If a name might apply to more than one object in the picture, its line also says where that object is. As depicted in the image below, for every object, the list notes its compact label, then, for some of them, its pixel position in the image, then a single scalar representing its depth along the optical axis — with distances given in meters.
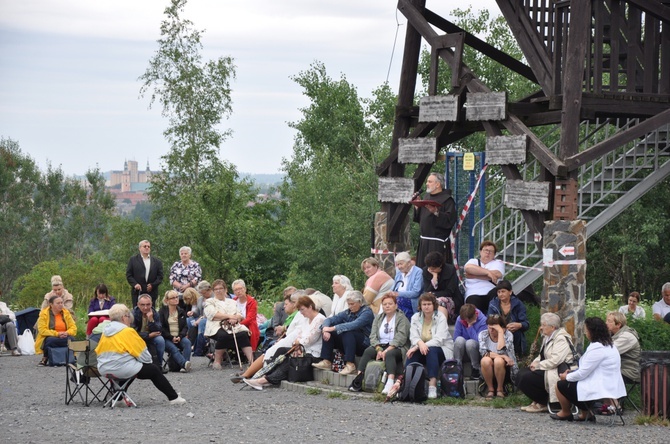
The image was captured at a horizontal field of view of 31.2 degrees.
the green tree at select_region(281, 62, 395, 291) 34.09
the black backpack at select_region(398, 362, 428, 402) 13.94
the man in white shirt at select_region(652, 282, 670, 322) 18.23
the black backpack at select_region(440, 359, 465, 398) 14.06
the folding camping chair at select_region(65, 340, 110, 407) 14.17
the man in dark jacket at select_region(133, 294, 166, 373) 16.91
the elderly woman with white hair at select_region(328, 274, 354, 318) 16.06
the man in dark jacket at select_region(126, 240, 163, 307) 19.53
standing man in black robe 16.86
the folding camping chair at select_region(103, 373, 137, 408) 13.81
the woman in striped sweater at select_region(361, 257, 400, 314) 16.33
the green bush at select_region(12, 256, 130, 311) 28.75
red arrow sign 15.36
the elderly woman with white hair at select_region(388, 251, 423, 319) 15.47
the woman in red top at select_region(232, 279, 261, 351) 18.09
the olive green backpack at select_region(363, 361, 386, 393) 14.60
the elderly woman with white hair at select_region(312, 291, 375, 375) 15.36
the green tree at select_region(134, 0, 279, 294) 44.09
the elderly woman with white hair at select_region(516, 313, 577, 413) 12.98
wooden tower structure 16.06
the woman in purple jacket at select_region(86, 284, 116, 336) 19.02
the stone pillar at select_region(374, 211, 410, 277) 20.11
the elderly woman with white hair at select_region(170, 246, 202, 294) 19.67
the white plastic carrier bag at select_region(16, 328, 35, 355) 21.02
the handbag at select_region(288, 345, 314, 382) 15.64
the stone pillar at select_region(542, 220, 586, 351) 15.32
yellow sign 18.16
